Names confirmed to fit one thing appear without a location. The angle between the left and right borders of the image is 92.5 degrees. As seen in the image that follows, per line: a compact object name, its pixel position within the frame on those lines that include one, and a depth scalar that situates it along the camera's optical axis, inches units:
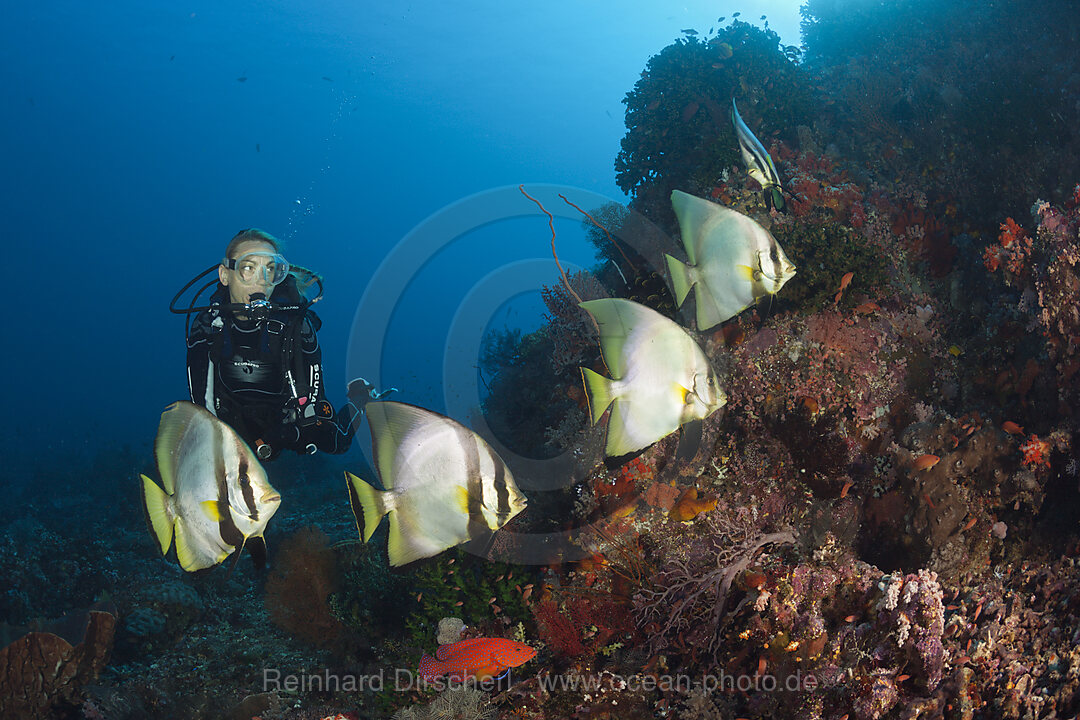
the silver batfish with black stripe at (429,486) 89.5
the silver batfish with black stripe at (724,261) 107.0
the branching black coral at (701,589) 138.8
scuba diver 175.3
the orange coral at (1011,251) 166.7
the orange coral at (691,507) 167.0
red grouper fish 135.2
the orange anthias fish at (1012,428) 142.6
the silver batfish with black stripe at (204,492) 91.7
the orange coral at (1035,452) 133.8
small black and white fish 141.0
